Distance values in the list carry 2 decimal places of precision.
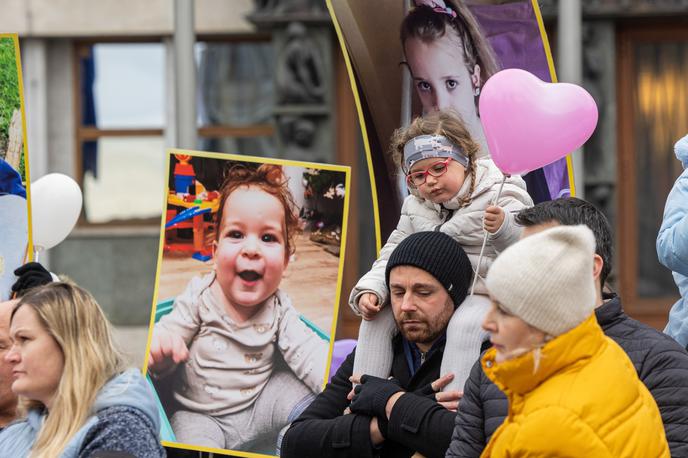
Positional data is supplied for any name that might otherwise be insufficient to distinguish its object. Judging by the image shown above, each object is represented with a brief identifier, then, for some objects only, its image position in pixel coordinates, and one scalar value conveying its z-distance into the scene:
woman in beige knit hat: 3.86
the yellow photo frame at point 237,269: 7.49
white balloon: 8.24
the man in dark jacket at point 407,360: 5.42
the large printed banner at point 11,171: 6.94
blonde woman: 4.90
